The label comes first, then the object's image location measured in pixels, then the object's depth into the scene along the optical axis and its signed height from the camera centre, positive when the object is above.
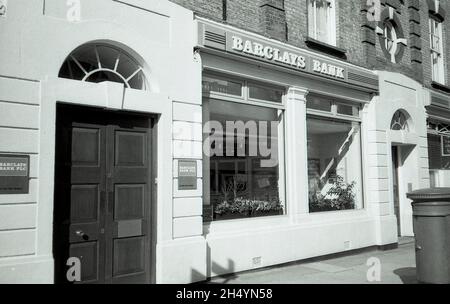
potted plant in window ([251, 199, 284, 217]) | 8.13 -0.38
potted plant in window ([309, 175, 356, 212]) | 9.24 -0.23
